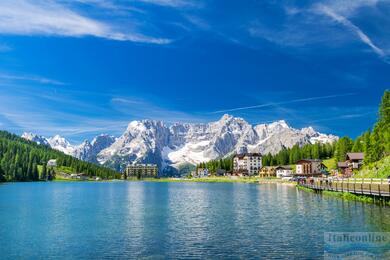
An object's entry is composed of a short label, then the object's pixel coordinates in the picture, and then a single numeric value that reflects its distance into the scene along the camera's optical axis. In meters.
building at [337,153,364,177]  188.38
